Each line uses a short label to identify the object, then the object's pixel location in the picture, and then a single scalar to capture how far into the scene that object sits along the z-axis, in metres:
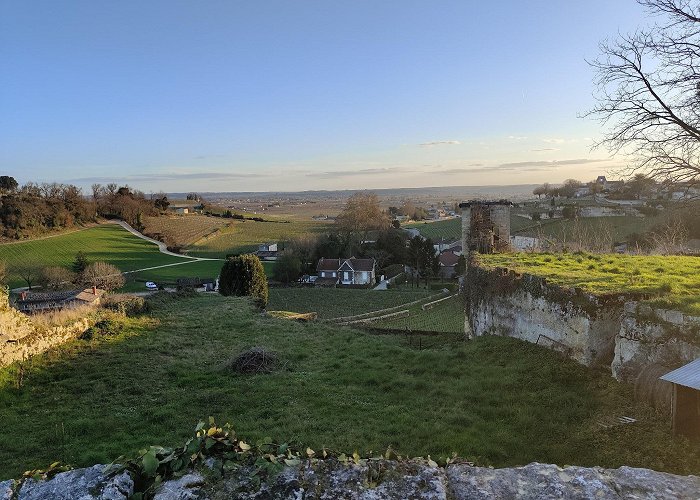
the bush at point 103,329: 15.01
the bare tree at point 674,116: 9.52
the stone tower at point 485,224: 19.06
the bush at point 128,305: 19.83
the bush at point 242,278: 29.95
